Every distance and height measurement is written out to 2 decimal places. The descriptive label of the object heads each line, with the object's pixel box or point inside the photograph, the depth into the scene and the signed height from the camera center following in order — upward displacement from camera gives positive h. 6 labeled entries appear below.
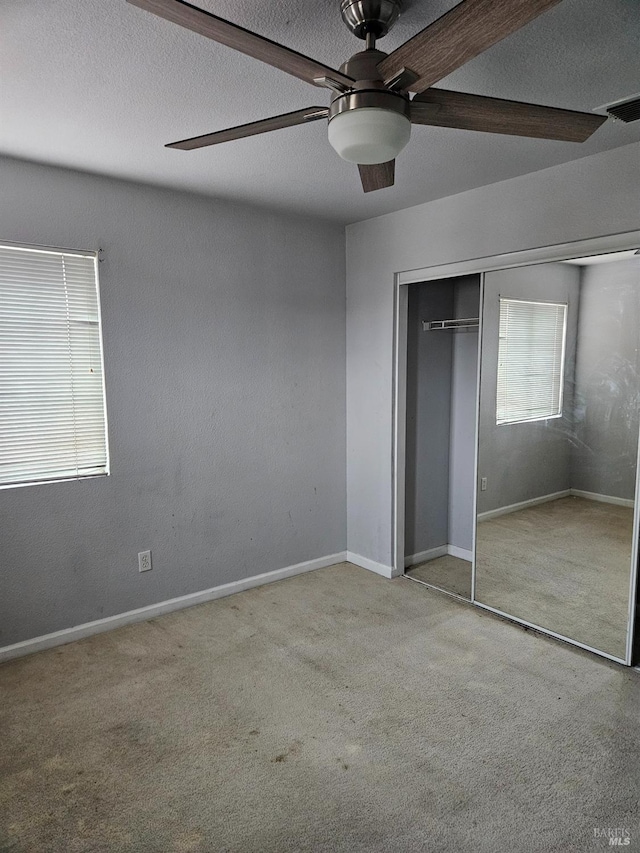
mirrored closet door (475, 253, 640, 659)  2.75 -0.44
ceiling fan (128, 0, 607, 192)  1.12 +0.68
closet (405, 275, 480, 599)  4.01 -0.44
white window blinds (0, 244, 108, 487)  2.81 +0.00
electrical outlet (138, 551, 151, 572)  3.29 -1.13
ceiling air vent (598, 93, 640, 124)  2.07 +0.95
